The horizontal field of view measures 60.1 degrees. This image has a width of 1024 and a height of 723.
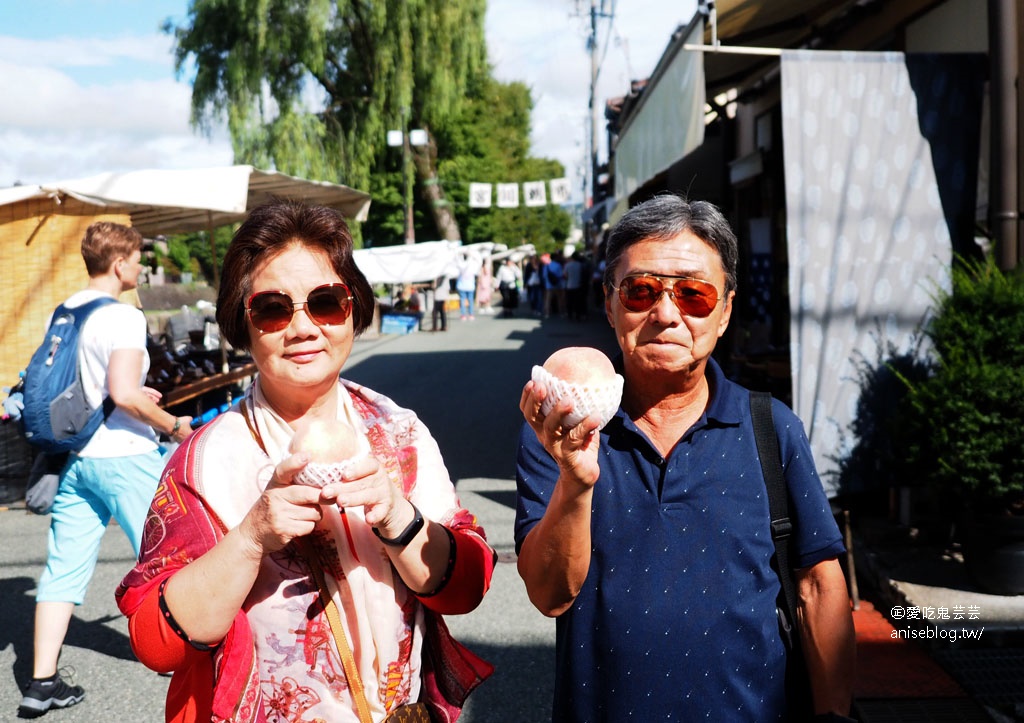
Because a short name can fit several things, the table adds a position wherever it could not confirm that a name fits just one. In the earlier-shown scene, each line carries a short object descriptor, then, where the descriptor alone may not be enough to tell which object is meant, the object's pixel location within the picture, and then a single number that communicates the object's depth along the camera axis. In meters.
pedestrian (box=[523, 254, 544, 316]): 28.97
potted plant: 4.42
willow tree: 22.05
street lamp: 24.30
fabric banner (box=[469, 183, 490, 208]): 35.12
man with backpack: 3.84
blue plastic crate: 23.88
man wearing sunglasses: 1.85
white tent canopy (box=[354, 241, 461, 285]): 23.48
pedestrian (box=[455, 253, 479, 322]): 26.38
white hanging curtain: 5.39
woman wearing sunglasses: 1.64
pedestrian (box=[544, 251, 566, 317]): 26.38
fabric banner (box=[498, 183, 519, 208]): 36.66
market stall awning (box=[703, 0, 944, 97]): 6.79
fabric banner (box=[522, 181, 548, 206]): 37.09
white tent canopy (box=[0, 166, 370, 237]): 7.48
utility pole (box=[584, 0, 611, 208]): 37.07
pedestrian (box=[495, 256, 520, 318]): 28.68
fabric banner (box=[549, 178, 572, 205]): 36.87
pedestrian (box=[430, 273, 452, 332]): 22.88
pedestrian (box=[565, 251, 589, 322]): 24.39
